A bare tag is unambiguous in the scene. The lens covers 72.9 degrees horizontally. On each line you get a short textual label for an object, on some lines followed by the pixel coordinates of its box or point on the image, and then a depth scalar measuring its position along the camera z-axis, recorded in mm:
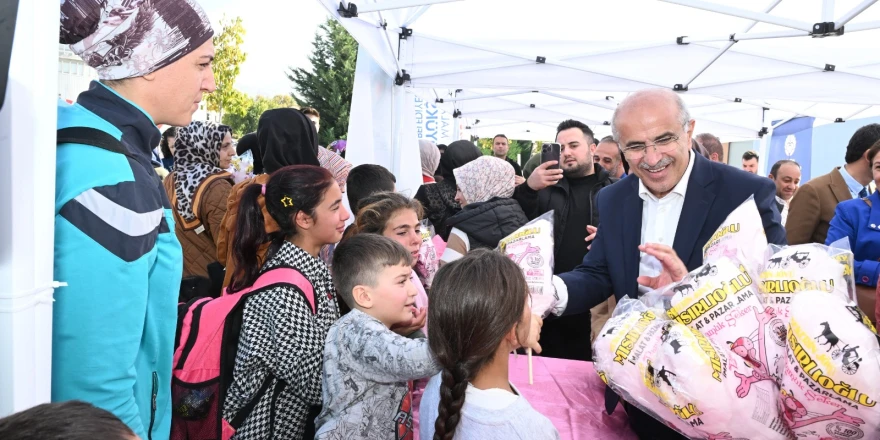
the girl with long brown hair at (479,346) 1495
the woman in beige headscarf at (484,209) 3375
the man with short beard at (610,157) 4895
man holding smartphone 3688
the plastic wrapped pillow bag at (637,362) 1430
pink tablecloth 1887
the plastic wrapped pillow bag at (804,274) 1388
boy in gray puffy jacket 1800
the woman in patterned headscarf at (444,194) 4496
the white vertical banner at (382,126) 5227
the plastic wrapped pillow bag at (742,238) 1642
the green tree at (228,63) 18094
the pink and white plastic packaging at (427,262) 3275
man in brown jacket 3980
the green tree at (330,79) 21938
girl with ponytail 1967
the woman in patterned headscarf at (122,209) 1146
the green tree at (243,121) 26172
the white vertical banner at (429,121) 9852
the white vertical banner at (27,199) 888
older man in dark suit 2234
